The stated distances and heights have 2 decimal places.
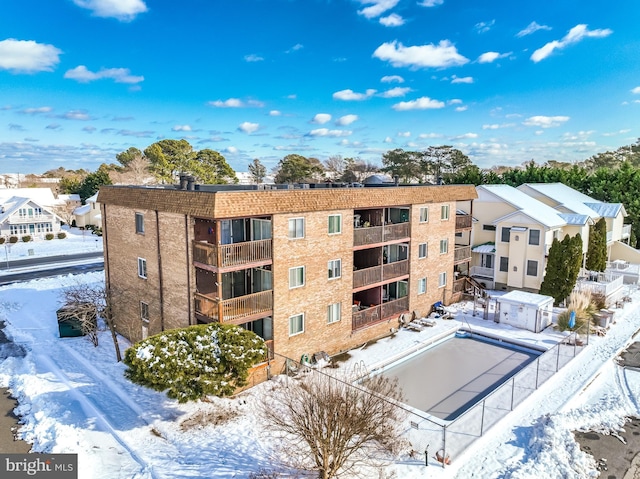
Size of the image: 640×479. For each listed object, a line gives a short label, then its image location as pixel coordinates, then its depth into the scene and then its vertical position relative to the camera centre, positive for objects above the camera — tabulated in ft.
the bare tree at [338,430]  37.93 -22.03
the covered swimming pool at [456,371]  58.52 -28.35
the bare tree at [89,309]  67.10 -19.24
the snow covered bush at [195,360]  45.70 -18.77
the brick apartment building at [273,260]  58.96 -11.13
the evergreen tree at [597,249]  116.47 -15.79
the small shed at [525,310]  82.89 -23.46
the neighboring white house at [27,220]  191.52 -14.47
